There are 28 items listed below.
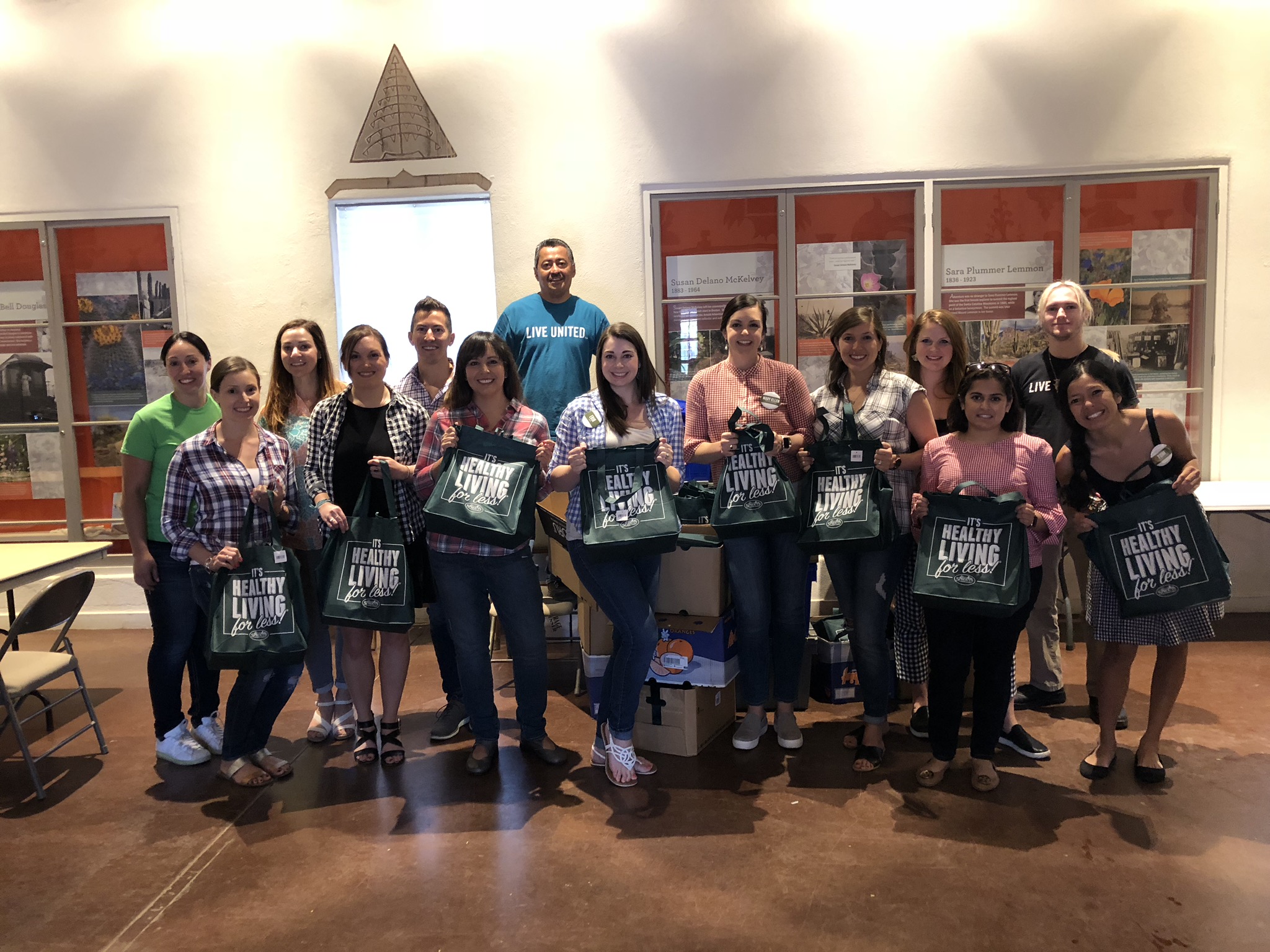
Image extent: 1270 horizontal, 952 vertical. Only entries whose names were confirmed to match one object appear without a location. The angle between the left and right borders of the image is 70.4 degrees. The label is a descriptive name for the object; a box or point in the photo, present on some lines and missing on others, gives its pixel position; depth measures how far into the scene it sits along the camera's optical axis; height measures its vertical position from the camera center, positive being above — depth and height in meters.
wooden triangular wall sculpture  5.48 +1.60
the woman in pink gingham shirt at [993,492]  3.07 -0.47
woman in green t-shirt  3.49 -0.54
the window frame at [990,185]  5.43 +0.90
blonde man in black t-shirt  3.74 -0.18
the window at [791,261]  5.62 +0.72
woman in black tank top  3.09 -0.42
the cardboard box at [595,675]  3.81 -1.24
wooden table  4.00 -0.77
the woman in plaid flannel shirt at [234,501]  3.23 -0.39
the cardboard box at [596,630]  3.79 -1.06
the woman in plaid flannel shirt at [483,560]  3.24 -0.64
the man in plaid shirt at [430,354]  3.92 +0.14
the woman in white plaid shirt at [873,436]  3.28 -0.23
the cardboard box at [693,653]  3.57 -1.09
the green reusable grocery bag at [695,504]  3.77 -0.53
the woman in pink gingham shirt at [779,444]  3.34 -0.25
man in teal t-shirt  4.53 +0.21
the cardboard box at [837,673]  3.99 -1.33
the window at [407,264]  5.81 +0.80
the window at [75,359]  5.88 +0.24
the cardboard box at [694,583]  3.59 -0.82
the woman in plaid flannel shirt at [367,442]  3.34 -0.20
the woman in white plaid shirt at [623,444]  3.15 -0.28
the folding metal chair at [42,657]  3.46 -1.08
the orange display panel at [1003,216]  5.54 +0.94
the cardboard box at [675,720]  3.57 -1.36
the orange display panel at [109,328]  5.86 +0.44
